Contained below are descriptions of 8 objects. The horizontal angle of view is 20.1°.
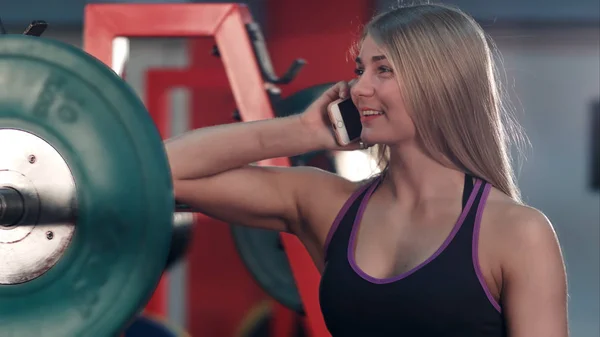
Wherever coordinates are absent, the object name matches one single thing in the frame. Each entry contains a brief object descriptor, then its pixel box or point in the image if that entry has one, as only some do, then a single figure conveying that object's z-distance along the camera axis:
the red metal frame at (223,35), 3.46
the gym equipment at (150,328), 5.32
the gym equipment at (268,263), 4.96
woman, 2.51
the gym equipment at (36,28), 2.40
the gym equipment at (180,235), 3.20
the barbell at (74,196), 2.17
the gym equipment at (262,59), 3.69
